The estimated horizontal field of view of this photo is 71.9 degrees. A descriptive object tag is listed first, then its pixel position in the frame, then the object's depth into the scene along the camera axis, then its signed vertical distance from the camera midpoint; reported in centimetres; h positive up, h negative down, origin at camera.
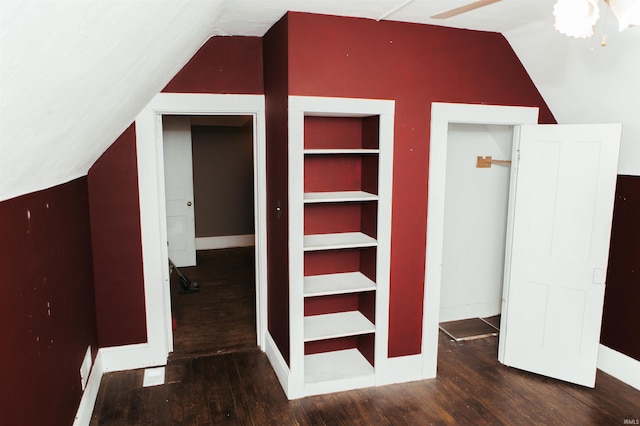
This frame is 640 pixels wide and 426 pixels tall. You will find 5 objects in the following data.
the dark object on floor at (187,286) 515 -146
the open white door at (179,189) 585 -38
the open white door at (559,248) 314 -62
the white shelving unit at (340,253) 297 -68
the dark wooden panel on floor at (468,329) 405 -156
